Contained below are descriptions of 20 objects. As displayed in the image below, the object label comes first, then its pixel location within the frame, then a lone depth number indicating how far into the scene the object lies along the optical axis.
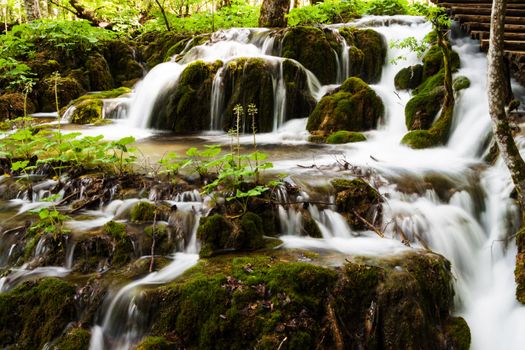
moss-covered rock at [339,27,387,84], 11.77
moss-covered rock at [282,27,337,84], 11.51
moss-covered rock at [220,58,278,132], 9.91
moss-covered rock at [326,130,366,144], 8.43
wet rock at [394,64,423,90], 10.34
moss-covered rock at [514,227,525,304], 4.15
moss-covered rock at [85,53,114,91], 13.70
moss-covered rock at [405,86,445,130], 8.47
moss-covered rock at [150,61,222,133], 10.25
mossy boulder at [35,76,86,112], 12.23
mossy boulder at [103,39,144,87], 14.66
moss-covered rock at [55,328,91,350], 3.07
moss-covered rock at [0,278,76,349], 3.20
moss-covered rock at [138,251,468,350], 3.01
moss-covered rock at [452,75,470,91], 8.42
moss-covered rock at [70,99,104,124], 10.52
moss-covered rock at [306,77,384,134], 9.06
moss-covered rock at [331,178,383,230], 4.92
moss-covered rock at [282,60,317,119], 10.07
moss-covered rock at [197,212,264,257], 4.11
